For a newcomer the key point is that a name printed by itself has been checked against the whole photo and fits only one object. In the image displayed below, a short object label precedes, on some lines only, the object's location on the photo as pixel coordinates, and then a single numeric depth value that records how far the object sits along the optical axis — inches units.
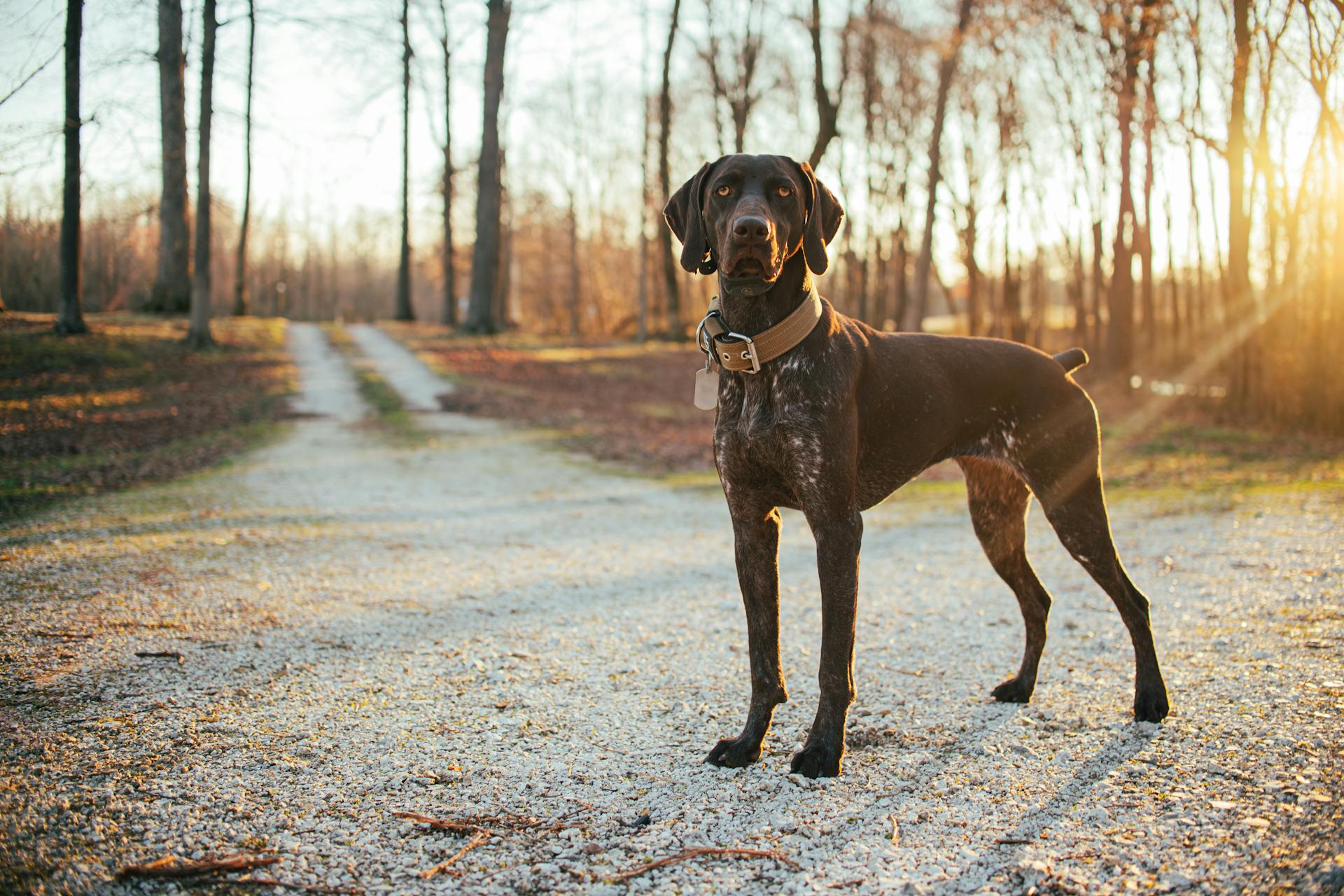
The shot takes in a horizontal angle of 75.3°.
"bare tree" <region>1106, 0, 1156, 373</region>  752.3
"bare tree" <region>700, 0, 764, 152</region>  1160.2
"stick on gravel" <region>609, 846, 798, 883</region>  107.0
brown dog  127.3
